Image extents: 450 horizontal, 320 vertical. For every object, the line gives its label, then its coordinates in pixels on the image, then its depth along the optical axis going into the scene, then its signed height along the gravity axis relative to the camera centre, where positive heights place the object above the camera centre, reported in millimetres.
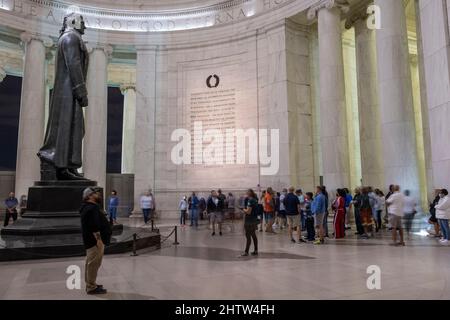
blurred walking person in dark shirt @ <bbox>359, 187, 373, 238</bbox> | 12745 -535
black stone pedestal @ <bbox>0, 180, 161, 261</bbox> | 8422 -634
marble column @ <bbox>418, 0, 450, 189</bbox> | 11859 +3740
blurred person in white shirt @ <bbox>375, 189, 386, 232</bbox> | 14414 -338
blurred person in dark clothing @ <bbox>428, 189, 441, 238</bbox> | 11969 -721
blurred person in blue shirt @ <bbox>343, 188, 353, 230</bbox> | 14928 -401
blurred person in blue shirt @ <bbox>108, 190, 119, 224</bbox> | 18078 -96
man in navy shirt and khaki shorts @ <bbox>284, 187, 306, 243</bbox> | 11900 -319
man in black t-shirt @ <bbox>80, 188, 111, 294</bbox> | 5680 -544
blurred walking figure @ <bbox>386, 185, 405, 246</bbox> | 10646 -424
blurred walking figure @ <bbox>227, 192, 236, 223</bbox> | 19672 -220
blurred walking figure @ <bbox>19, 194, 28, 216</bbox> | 18719 +51
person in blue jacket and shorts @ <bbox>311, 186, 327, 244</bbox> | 11352 -371
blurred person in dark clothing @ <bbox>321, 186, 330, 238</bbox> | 12594 -971
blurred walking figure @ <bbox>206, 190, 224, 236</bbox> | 14422 -314
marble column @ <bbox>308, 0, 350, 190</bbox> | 17703 +4825
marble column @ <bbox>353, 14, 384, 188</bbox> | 19141 +4646
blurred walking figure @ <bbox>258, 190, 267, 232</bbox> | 15420 -1107
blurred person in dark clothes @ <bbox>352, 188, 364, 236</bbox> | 13070 -472
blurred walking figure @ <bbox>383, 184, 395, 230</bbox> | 15362 -853
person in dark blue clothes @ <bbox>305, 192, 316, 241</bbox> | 11938 -737
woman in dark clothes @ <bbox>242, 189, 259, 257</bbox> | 9156 -528
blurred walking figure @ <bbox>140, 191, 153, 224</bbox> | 18781 -167
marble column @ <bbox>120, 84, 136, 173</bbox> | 29406 +5804
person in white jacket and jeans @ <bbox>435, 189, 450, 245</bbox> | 10797 -448
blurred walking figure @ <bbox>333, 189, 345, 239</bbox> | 12142 -539
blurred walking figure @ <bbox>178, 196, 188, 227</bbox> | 18359 -428
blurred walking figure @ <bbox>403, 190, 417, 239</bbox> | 12133 -364
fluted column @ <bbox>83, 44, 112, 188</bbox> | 22562 +4953
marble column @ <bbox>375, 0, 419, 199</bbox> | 14391 +3877
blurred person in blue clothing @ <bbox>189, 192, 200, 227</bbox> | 17531 -419
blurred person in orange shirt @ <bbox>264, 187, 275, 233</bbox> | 14802 -423
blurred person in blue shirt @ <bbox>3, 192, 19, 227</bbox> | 15938 -209
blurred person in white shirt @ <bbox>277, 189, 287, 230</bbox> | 15636 -662
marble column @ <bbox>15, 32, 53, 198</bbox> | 20797 +5011
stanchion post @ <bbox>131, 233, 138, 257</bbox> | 8938 -1094
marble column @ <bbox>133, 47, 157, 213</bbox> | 23391 +4961
